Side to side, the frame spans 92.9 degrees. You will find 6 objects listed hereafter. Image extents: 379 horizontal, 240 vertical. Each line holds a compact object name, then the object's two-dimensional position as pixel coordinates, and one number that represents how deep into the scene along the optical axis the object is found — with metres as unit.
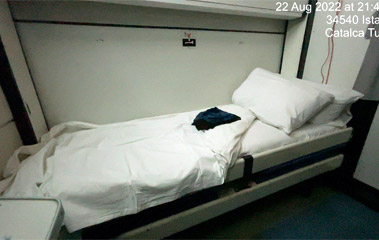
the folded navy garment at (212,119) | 1.26
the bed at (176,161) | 0.79
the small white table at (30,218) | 0.49
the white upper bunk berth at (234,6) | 1.15
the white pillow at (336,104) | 1.32
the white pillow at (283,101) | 1.25
